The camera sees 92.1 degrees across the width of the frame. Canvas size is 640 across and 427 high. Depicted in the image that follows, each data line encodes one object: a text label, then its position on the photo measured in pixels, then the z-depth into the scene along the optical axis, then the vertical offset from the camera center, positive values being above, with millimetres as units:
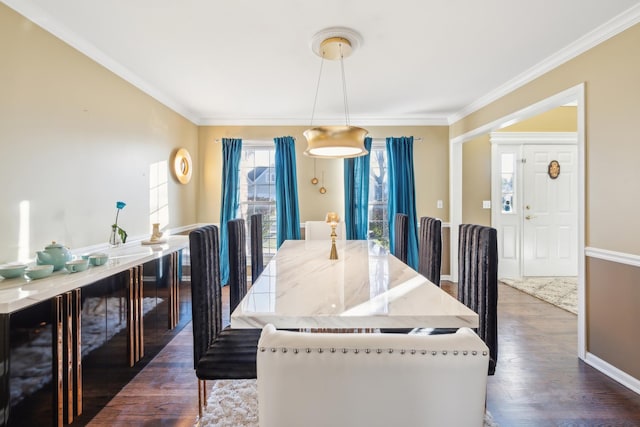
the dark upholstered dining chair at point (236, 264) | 2054 -366
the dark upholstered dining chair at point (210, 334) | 1407 -651
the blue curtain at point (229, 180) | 4453 +453
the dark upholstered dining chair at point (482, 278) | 1508 -357
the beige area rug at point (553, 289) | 3654 -1069
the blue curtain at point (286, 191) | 4430 +289
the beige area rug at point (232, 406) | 1738 -1183
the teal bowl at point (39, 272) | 1559 -306
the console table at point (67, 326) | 1277 -587
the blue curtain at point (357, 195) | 4434 +226
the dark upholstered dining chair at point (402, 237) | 2852 -249
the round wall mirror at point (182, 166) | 3808 +587
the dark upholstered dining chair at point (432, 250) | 2330 -306
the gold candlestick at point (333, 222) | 2254 -82
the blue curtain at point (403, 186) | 4434 +354
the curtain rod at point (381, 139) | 4578 +1063
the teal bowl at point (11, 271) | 1542 -297
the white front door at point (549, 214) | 4773 -60
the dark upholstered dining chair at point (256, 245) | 2656 -303
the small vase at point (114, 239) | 2473 -219
